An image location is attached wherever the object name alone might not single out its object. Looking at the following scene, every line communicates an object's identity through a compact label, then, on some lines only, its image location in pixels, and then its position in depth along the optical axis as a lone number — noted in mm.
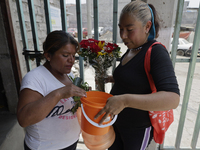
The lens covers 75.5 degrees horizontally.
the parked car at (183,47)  9058
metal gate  1521
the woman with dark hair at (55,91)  951
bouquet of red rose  1193
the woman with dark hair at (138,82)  772
